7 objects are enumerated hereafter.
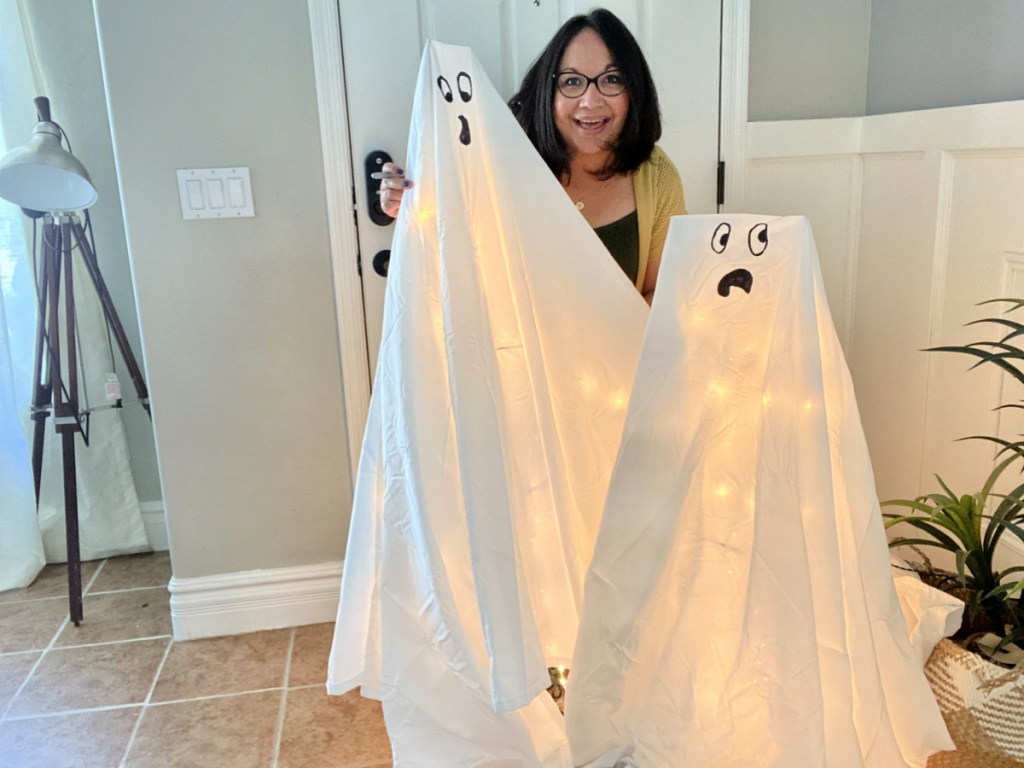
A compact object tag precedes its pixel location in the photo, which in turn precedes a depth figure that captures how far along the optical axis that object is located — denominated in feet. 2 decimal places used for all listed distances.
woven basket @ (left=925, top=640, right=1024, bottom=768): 4.24
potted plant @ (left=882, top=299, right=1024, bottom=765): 4.28
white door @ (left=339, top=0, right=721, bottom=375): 6.16
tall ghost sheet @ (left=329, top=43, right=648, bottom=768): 4.44
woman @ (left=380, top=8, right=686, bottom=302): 5.35
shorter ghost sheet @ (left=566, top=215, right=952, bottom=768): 4.12
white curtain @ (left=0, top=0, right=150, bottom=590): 7.54
